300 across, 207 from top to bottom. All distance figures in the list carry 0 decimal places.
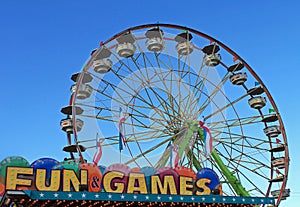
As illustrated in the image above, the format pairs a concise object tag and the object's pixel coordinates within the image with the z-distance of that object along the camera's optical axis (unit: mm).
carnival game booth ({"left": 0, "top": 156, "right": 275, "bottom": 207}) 13570
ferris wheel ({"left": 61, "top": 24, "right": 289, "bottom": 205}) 20703
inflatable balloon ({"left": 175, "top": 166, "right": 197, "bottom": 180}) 16244
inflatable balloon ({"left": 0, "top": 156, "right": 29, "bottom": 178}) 14872
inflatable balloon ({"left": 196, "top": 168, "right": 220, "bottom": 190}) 16439
